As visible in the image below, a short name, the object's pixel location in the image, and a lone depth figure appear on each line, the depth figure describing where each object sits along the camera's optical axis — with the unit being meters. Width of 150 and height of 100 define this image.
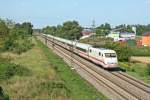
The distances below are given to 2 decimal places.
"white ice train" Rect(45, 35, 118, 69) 47.88
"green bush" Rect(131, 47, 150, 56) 88.19
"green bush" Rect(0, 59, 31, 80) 37.66
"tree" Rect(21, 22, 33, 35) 182.31
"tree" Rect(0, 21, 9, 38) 75.41
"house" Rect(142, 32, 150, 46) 122.38
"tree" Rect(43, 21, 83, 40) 172.12
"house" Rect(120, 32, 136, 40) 175.85
